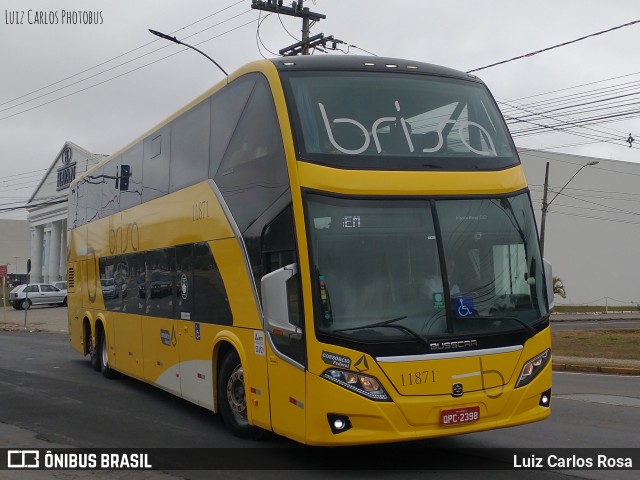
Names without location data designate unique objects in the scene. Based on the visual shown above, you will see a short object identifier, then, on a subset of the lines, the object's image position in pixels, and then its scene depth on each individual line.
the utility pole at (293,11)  25.30
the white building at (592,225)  57.59
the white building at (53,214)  59.47
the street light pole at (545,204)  38.88
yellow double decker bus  6.88
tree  52.09
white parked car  50.44
